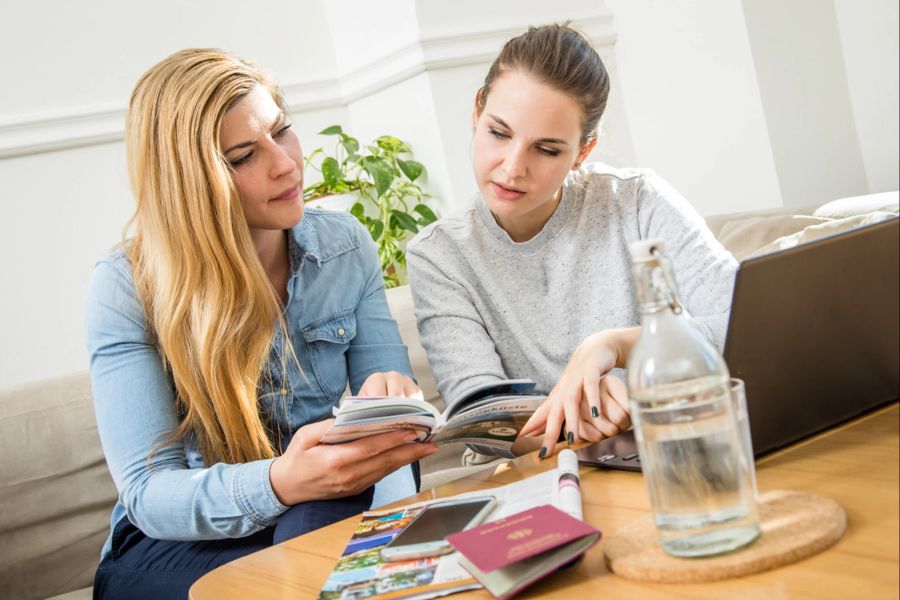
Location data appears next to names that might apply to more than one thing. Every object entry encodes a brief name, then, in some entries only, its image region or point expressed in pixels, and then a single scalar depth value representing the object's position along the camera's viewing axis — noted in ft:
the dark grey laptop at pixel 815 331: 2.71
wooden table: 2.01
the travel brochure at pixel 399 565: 2.48
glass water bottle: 2.17
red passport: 2.28
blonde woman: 4.32
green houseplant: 9.71
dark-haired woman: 5.30
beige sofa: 5.80
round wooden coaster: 2.11
